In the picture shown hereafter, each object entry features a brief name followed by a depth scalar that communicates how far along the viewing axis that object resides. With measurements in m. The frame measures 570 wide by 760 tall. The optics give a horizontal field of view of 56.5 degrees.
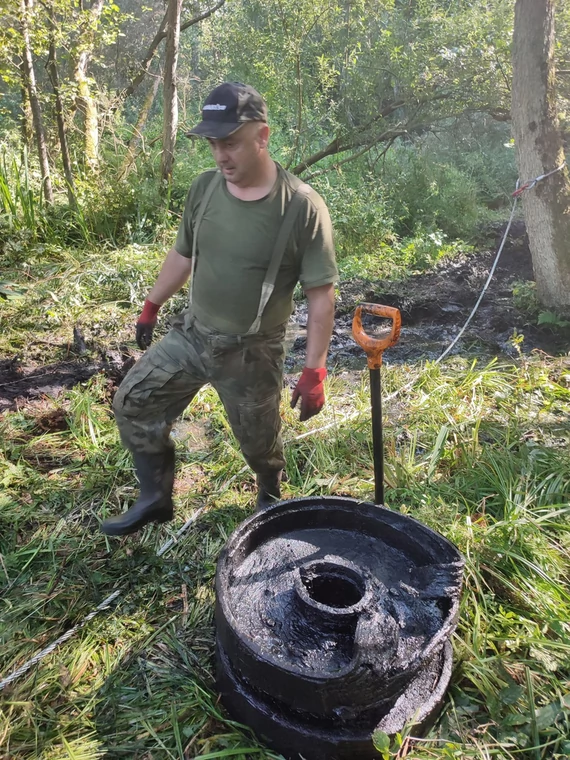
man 2.06
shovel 1.86
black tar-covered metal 1.53
